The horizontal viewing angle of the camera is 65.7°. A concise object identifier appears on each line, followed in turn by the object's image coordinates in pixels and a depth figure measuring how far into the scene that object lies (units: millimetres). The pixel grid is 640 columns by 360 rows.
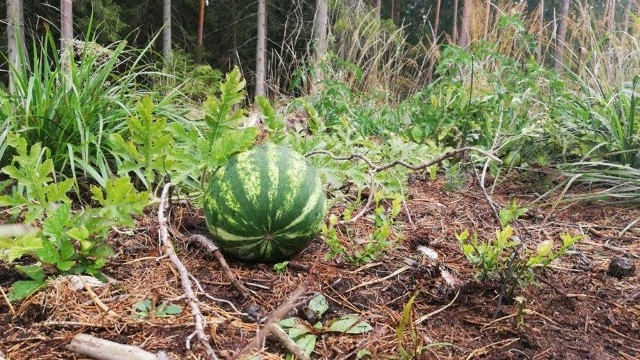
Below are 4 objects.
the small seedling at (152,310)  1390
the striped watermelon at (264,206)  1651
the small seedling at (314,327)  1301
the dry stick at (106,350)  1148
